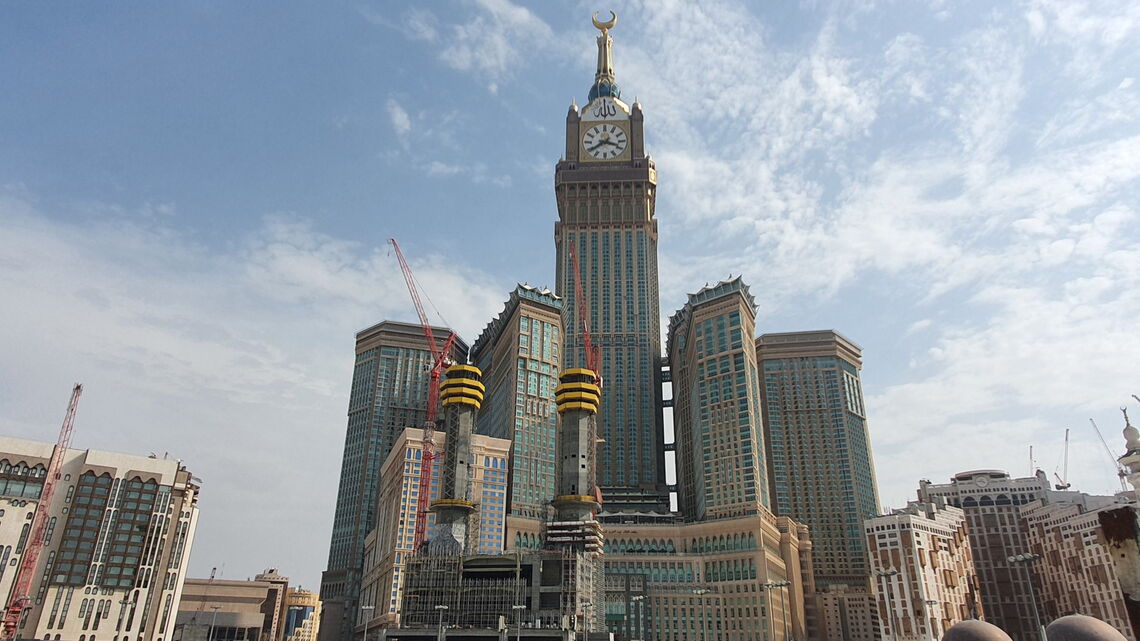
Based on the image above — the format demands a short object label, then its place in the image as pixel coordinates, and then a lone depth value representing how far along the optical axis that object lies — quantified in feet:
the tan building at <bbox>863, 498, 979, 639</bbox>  525.34
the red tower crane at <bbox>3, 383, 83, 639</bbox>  424.05
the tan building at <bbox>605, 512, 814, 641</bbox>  594.24
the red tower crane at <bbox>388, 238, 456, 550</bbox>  617.21
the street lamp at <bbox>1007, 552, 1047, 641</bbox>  206.69
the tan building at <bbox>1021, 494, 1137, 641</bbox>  569.23
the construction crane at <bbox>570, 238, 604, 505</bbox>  585.75
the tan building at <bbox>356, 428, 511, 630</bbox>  603.67
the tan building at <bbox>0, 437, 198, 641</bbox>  454.40
